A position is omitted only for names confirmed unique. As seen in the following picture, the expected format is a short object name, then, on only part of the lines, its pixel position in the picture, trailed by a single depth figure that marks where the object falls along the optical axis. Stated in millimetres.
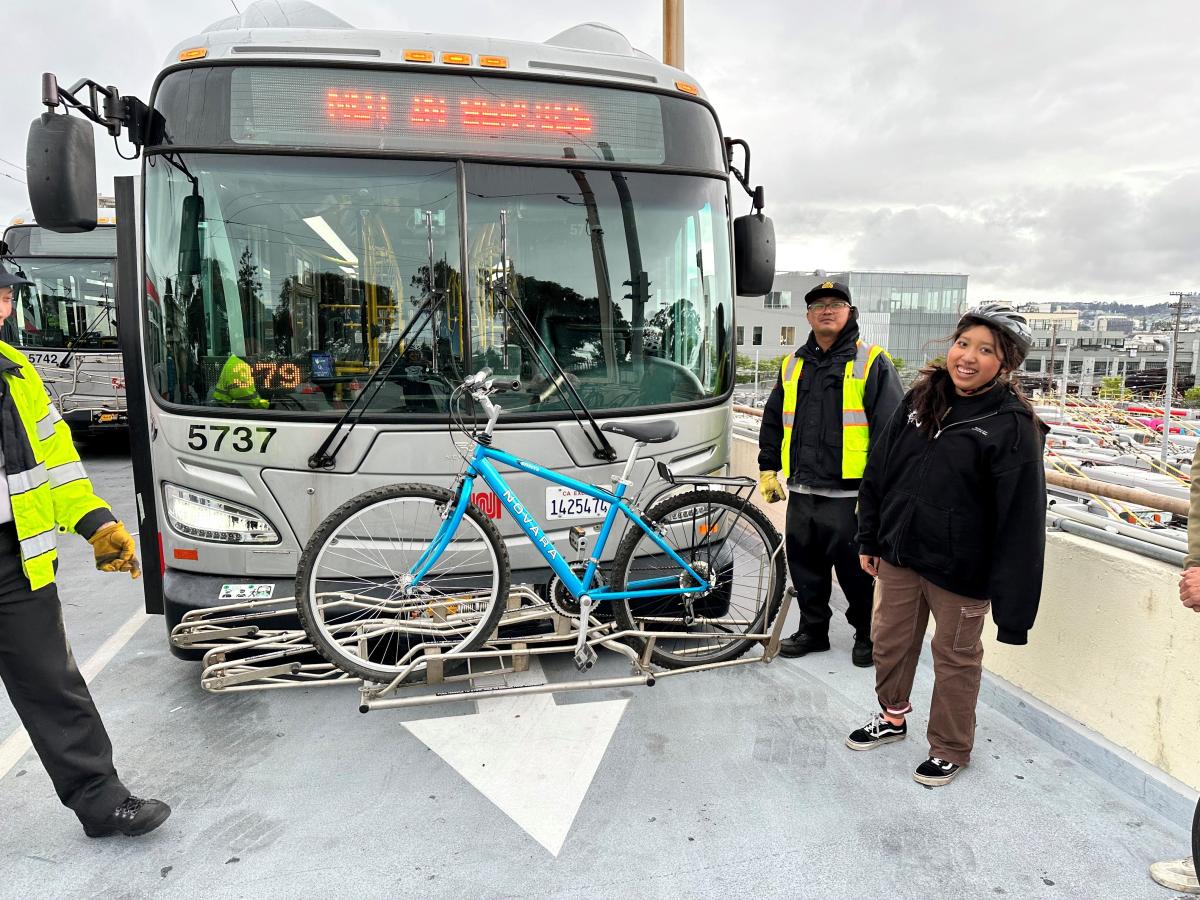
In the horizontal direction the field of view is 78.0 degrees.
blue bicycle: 2934
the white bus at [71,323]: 10688
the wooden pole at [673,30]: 8484
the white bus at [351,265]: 3156
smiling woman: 2547
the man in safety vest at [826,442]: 3600
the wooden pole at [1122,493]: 2859
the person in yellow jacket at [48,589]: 2285
